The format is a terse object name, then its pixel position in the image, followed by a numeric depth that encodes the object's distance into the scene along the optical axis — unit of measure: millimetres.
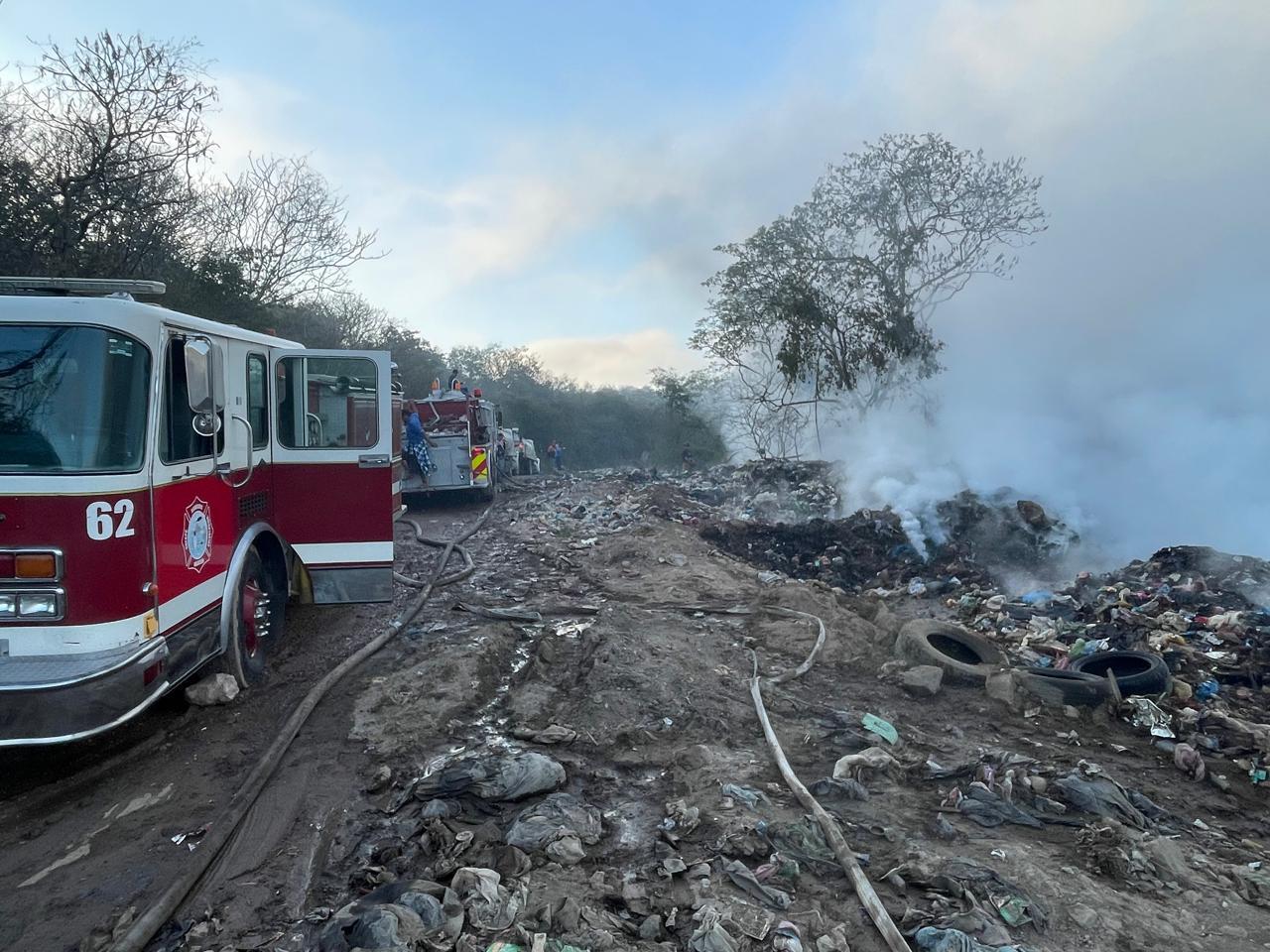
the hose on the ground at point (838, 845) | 2814
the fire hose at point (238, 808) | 2865
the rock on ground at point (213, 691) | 4961
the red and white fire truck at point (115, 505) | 3604
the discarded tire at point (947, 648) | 6242
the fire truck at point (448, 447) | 15891
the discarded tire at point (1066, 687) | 5633
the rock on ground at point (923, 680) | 5883
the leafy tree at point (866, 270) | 22188
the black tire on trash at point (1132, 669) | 5707
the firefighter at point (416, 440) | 15234
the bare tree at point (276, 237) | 19750
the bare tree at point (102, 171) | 11297
